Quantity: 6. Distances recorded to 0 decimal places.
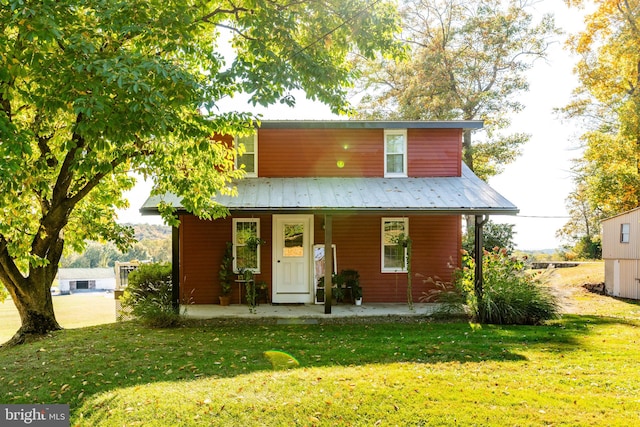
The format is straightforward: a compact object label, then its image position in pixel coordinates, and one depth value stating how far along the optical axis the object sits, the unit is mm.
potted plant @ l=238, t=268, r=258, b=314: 11836
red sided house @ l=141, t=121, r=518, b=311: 13148
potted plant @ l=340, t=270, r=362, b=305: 12781
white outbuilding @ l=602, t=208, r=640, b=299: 19531
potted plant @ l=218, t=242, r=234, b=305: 12719
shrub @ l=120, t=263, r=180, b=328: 10836
